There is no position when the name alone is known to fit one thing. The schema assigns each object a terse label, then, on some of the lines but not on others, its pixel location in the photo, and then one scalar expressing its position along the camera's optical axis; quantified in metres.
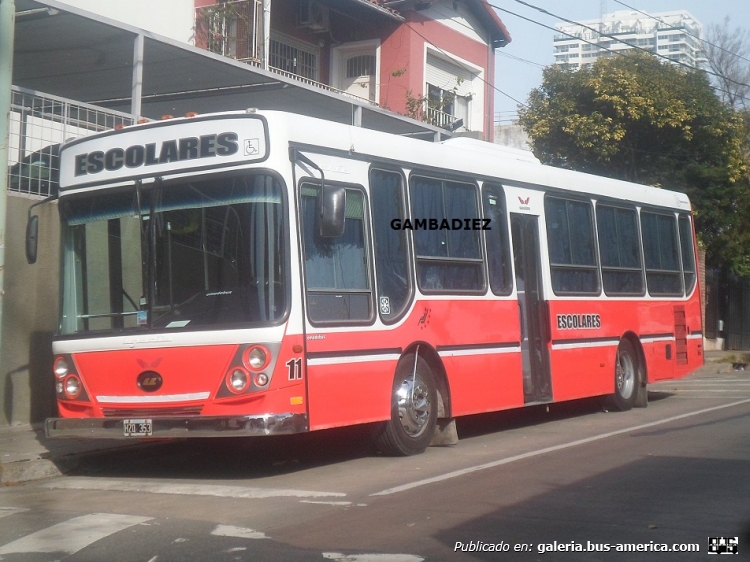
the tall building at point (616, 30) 175.62
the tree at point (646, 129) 24.59
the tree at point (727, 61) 44.75
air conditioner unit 22.81
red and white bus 8.45
